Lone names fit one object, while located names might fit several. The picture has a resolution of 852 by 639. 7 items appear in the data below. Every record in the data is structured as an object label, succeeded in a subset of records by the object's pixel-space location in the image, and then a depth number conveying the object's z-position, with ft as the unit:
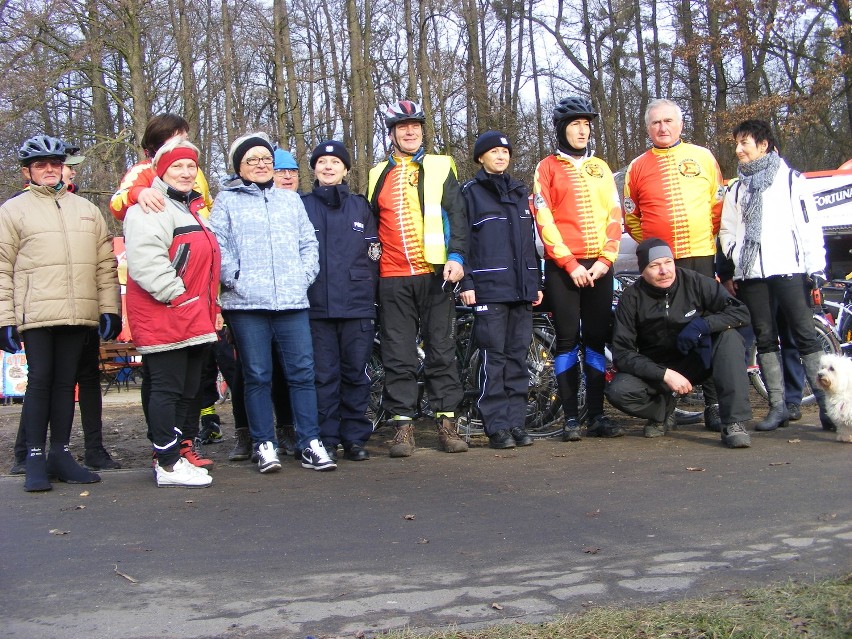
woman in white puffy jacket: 21.18
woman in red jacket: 16.94
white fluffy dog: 19.71
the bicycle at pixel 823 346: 23.86
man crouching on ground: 20.12
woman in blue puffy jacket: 18.60
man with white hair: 21.93
